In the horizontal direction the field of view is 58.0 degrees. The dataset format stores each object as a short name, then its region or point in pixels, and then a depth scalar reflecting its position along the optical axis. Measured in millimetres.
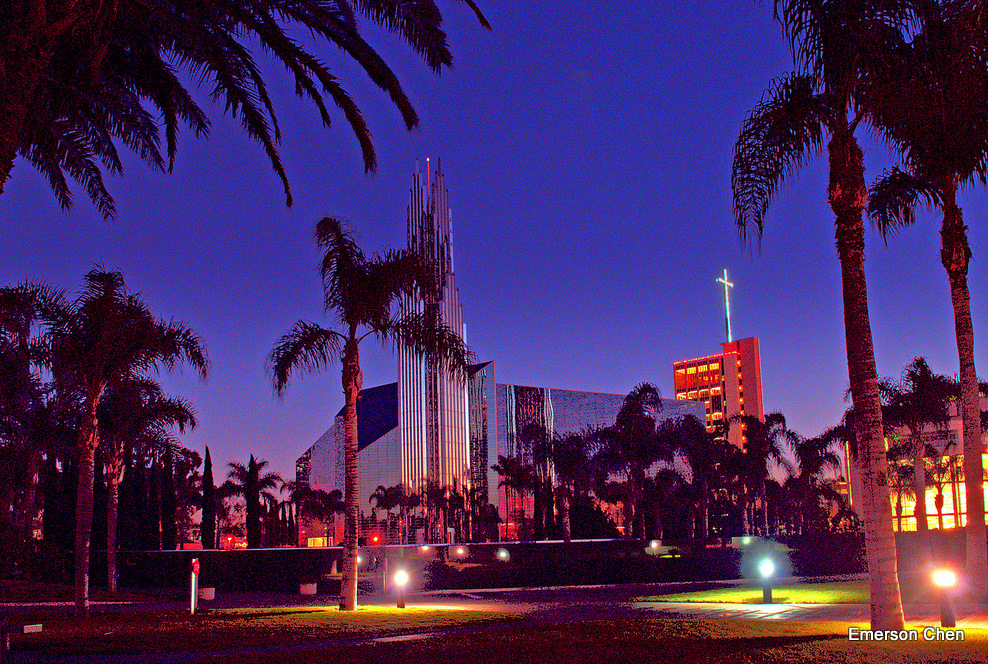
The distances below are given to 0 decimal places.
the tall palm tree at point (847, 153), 10844
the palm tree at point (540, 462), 63188
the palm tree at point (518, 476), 66000
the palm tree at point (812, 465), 51938
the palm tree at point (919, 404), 37094
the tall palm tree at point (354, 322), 19938
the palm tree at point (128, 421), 27656
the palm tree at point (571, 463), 61250
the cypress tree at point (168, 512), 47125
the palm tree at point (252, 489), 54375
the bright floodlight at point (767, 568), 18625
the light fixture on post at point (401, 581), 20433
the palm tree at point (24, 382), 20375
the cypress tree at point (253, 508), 53812
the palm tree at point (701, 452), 59562
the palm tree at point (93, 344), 19625
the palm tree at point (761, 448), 56719
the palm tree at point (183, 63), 10492
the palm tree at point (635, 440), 53562
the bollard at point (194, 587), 18983
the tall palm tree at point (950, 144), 10000
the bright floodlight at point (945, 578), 11880
